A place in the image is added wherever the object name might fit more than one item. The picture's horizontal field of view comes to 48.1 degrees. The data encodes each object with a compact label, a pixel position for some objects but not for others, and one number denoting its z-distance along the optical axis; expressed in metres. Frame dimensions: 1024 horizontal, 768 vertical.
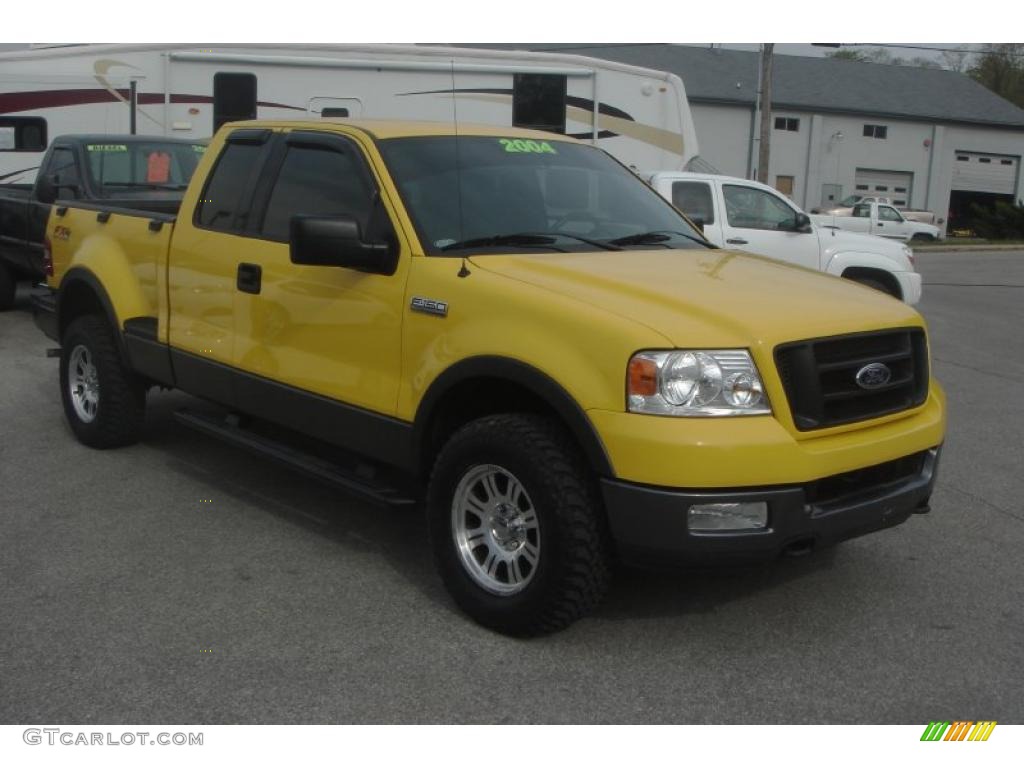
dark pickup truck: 11.75
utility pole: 32.31
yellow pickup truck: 3.97
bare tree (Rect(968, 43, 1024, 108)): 72.31
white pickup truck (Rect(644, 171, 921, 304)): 12.70
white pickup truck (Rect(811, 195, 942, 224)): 40.06
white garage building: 46.94
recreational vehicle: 14.80
